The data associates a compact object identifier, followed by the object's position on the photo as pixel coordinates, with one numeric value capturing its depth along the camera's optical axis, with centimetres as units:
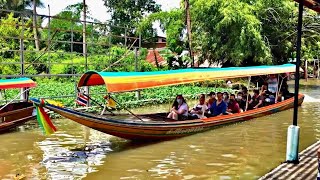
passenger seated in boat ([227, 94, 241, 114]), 1579
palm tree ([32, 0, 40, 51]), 4044
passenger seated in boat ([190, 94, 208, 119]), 1397
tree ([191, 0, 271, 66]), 2694
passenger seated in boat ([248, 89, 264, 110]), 1755
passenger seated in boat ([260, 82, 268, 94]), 1912
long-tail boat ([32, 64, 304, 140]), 1037
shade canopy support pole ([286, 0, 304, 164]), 811
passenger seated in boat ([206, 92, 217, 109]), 1485
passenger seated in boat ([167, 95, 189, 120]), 1303
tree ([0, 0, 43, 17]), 4291
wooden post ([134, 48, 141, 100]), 2038
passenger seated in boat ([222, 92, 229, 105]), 1584
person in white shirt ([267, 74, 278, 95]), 1975
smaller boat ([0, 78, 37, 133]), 1291
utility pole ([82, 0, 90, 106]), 1708
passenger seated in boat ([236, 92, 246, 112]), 1740
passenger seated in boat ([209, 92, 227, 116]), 1477
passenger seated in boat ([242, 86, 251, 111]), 1762
